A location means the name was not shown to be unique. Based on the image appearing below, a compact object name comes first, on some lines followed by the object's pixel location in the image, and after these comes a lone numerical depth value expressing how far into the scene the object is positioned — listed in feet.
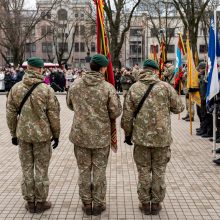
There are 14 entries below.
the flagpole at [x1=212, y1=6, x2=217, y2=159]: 25.81
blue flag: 24.57
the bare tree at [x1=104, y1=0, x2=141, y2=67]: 94.53
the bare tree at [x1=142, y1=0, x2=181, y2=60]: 132.59
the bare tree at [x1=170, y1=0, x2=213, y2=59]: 88.71
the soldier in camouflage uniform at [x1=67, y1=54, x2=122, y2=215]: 15.87
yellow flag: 34.04
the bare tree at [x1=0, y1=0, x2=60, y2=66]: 116.85
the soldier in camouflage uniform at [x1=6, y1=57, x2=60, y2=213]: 16.19
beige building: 221.56
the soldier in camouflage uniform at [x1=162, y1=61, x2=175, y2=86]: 51.39
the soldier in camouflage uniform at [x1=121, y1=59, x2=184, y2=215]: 15.96
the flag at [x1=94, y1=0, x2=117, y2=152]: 18.42
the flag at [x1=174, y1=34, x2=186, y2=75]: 43.21
